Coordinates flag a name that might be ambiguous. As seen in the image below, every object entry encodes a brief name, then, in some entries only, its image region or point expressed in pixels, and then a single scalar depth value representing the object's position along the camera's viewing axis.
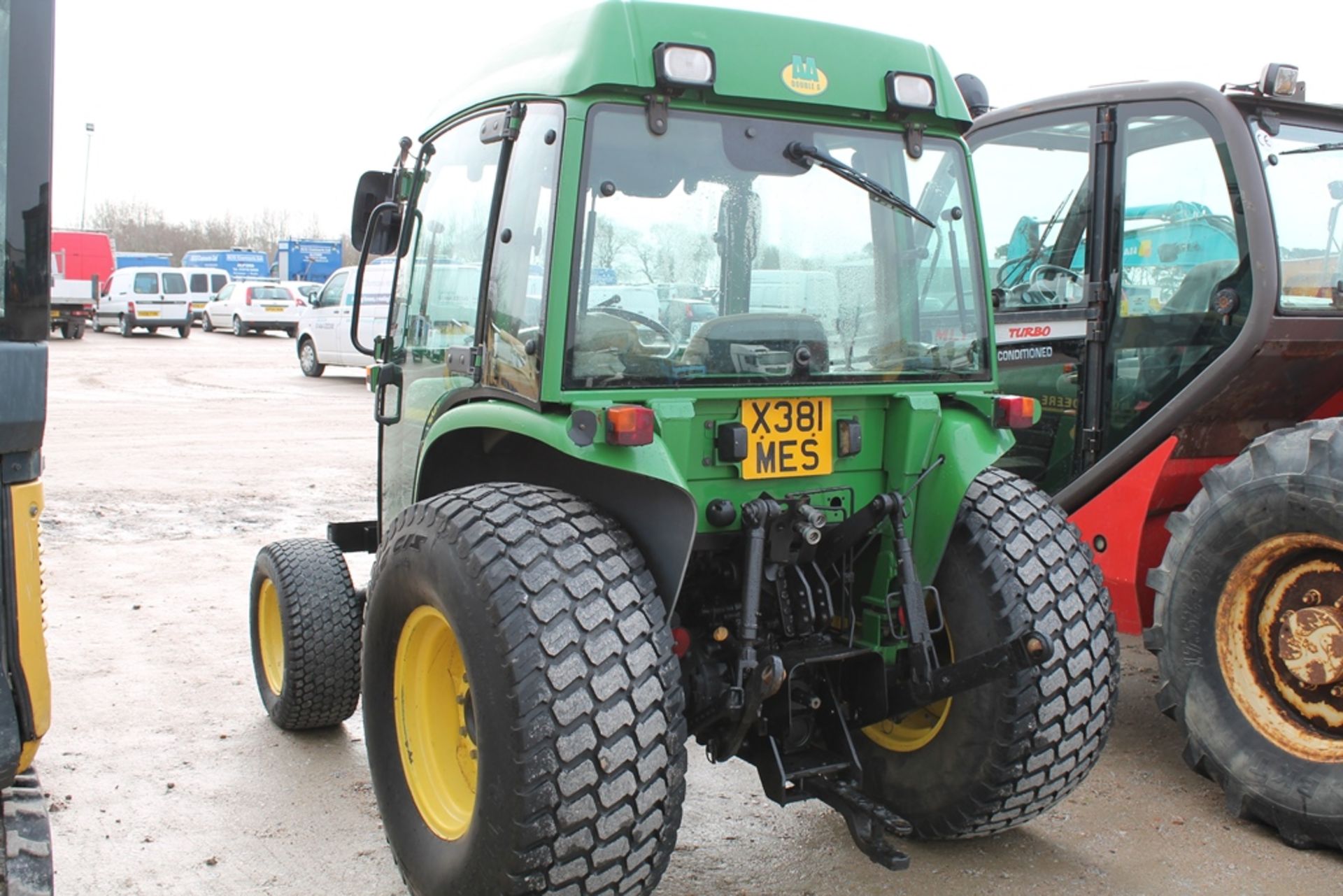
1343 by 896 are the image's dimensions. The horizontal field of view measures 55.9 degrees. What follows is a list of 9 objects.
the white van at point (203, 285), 36.22
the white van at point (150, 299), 31.83
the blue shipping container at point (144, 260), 54.27
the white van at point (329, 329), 20.61
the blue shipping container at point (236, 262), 56.72
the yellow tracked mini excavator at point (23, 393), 2.65
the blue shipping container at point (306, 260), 54.03
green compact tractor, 2.97
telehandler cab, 4.05
